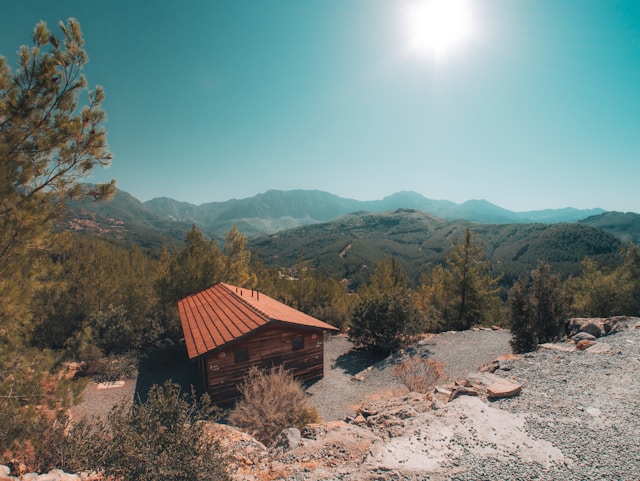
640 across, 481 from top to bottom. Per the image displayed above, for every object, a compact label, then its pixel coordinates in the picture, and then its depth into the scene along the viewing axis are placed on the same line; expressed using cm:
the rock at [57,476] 488
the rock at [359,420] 731
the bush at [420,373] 997
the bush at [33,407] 454
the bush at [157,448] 419
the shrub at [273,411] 757
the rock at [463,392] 704
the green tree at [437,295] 2317
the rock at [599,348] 922
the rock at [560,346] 985
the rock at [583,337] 1101
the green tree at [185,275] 1923
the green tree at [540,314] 1222
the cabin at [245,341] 1127
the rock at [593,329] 1146
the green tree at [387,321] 1566
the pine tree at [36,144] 450
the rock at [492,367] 923
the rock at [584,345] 990
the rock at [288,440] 621
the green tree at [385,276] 2639
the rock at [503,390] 680
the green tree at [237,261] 2238
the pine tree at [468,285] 2195
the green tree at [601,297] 2136
